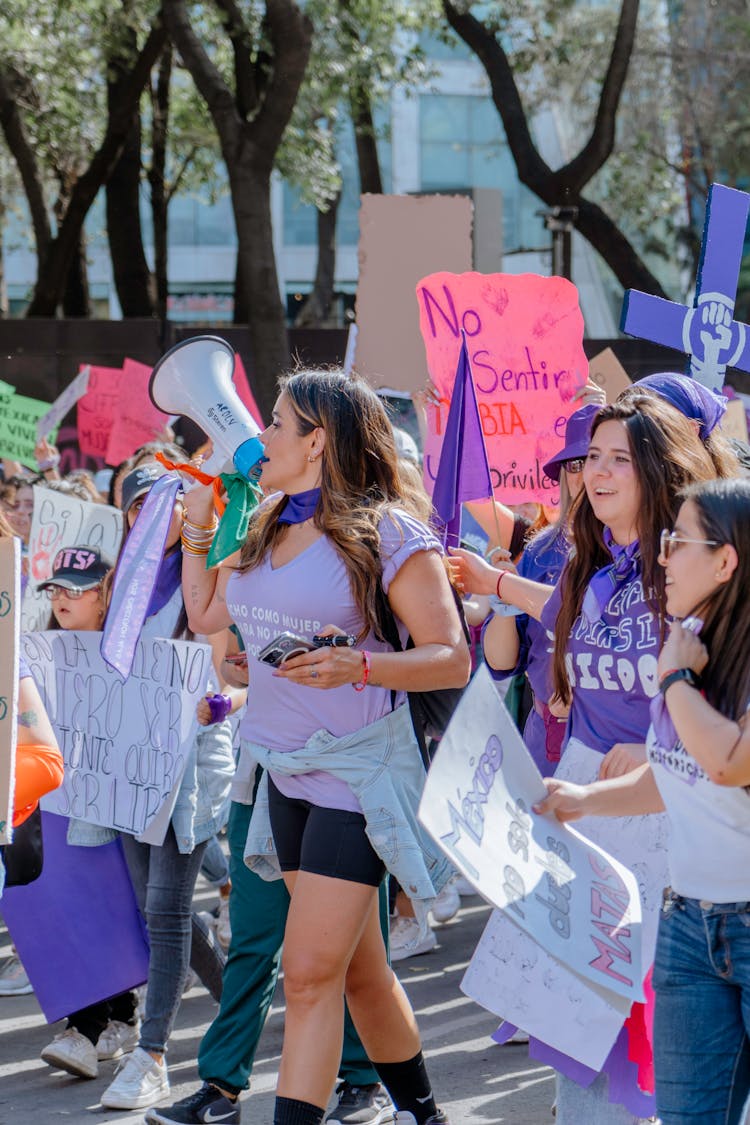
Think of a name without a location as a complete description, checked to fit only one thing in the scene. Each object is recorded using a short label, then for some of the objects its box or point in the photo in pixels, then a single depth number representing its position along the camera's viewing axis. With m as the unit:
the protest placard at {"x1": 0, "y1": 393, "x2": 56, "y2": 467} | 16.86
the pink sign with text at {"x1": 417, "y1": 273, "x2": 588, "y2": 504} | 10.12
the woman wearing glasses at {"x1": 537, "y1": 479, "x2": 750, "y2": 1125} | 5.29
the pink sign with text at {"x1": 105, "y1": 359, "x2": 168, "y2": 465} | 18.66
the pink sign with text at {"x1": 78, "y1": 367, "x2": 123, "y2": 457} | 21.31
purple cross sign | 9.01
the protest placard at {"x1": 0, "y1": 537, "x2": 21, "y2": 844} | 6.69
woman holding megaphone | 6.80
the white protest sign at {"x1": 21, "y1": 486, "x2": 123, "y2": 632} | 12.42
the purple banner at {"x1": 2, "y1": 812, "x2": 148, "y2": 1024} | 9.60
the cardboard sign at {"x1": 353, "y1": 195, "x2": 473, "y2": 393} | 12.90
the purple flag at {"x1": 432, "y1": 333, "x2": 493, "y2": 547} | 8.27
